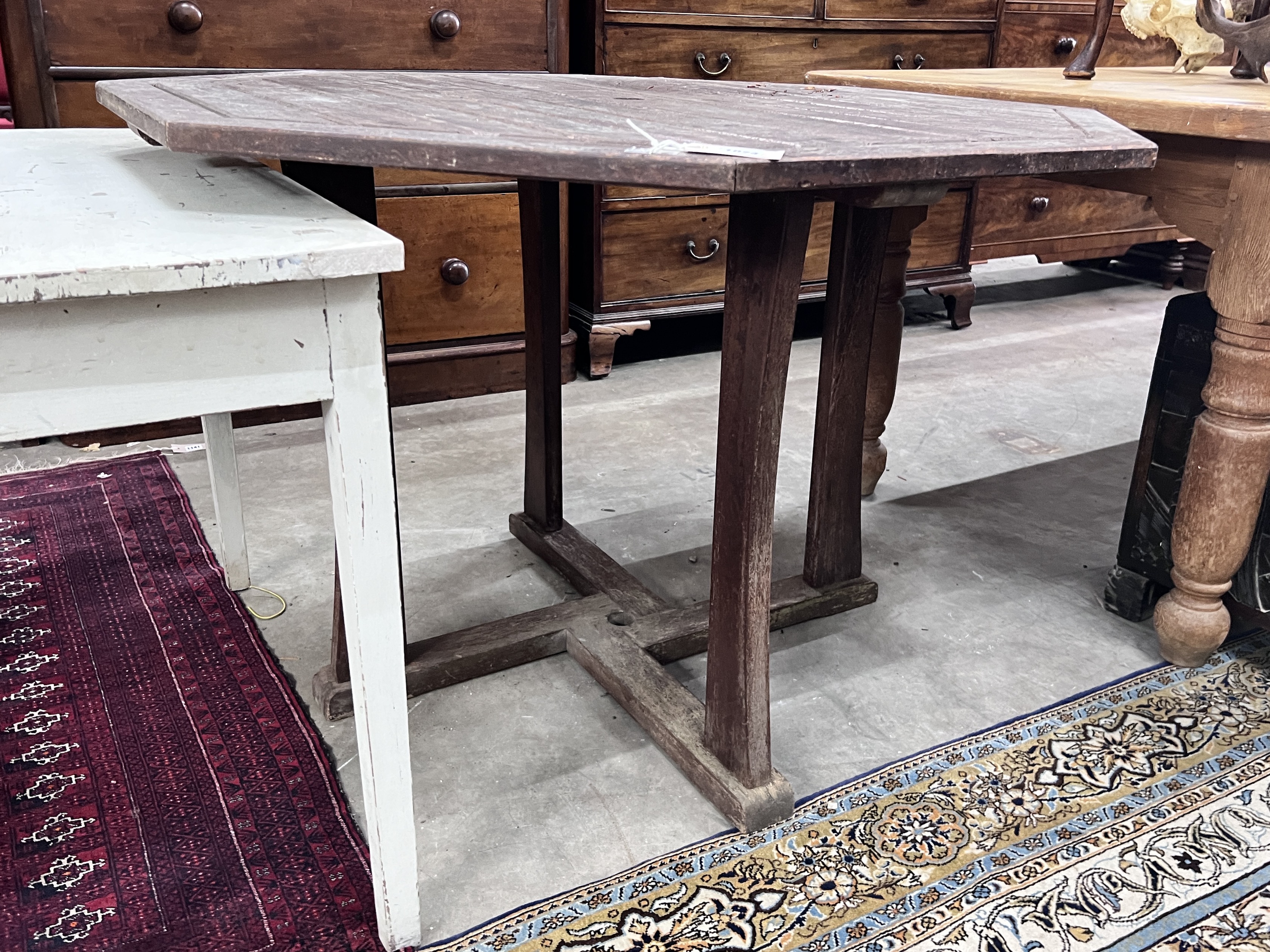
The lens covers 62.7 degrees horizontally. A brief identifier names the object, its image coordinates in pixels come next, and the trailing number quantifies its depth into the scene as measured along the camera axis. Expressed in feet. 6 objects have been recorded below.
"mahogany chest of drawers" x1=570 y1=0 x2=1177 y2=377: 8.41
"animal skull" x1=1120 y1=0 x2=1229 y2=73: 5.86
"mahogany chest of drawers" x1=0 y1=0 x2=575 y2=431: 6.53
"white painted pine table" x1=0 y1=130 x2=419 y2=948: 2.37
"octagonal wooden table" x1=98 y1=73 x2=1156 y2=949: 2.72
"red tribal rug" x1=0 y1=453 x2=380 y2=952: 3.41
